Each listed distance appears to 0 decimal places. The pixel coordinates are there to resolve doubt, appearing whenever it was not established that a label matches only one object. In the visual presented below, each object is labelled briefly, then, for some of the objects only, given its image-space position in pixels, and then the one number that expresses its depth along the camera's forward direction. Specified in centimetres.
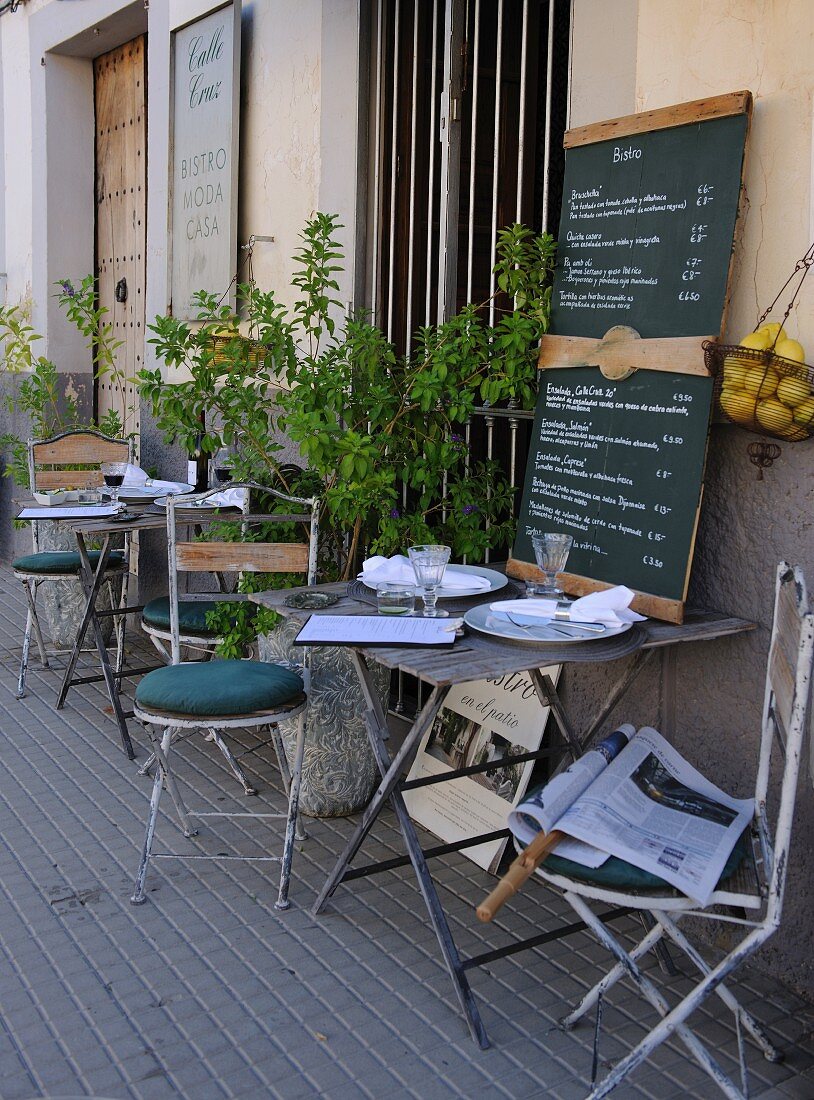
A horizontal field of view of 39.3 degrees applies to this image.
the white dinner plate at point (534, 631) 276
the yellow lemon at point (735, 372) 285
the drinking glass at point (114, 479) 518
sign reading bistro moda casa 567
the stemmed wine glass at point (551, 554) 310
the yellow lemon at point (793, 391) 276
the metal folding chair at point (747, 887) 222
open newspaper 233
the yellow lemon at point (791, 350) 277
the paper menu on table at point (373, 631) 278
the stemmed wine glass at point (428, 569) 308
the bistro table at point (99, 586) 475
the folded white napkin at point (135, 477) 559
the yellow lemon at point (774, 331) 283
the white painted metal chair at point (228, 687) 332
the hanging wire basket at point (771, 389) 277
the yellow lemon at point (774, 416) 279
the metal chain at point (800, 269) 288
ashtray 320
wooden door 750
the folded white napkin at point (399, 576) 327
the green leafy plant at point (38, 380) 667
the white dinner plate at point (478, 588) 321
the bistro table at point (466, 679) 268
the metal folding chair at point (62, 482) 563
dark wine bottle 547
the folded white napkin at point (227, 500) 477
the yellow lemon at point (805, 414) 276
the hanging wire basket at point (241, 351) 426
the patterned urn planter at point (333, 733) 394
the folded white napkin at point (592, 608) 287
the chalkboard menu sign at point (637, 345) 306
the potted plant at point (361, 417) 367
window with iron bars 432
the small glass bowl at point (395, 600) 309
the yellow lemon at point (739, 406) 284
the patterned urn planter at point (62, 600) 614
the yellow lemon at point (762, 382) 280
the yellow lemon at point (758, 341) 285
